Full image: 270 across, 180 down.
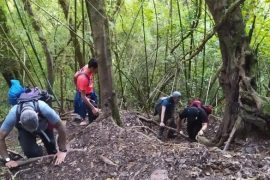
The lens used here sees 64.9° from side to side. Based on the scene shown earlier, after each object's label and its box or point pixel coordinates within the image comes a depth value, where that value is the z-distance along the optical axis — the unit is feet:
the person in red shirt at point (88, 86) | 11.82
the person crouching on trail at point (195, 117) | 13.85
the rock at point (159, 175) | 7.57
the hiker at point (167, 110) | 14.46
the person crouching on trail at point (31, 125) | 8.37
